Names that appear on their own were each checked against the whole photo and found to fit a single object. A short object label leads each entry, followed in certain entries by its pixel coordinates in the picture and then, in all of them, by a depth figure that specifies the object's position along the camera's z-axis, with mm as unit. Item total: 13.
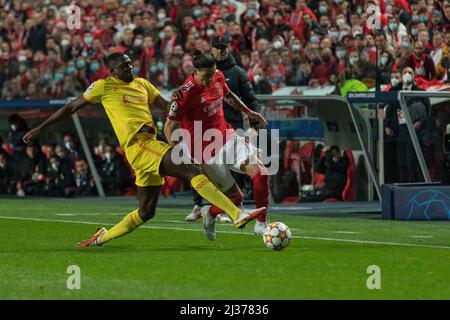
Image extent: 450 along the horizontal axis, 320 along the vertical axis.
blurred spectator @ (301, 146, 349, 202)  24062
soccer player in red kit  14711
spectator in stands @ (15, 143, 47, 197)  28047
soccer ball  13305
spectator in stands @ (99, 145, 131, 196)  27734
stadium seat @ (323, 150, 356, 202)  24109
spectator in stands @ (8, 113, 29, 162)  28844
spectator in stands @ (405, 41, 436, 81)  21875
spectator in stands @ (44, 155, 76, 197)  27484
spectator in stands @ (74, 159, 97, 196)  27725
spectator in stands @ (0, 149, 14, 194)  28828
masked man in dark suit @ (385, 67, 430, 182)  22047
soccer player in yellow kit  13578
